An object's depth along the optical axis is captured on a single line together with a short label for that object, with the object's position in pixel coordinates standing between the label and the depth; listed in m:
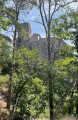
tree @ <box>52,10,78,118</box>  5.57
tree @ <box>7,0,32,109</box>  7.18
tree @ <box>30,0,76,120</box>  8.24
